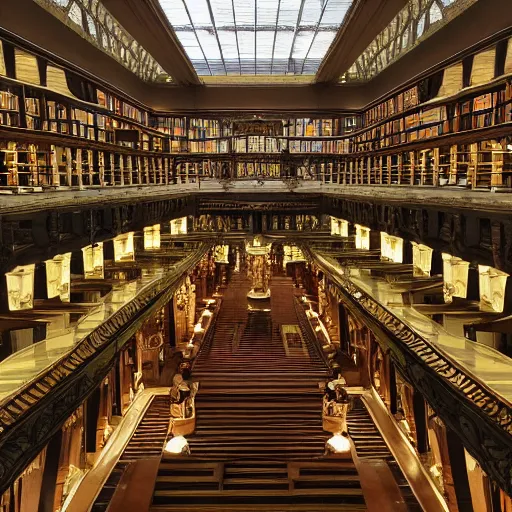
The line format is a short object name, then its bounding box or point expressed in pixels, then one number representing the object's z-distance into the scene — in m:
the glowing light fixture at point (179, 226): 10.80
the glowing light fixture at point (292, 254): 12.41
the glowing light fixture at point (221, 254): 12.80
